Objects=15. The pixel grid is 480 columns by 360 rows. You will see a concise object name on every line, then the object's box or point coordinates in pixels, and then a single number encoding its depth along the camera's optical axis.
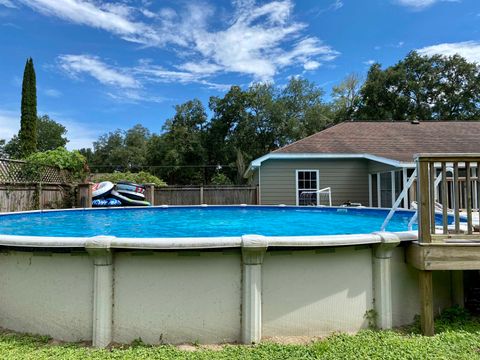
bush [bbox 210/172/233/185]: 25.35
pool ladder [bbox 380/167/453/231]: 3.14
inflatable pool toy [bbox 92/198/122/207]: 12.72
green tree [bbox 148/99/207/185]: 28.72
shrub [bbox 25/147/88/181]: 10.11
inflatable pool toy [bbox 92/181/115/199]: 12.86
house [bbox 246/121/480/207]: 12.15
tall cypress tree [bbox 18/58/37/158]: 17.61
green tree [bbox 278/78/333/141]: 28.88
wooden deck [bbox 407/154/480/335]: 2.56
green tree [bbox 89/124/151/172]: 36.91
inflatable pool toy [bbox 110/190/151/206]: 12.98
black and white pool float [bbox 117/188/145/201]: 13.27
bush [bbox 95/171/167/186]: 17.33
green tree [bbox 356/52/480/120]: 25.72
